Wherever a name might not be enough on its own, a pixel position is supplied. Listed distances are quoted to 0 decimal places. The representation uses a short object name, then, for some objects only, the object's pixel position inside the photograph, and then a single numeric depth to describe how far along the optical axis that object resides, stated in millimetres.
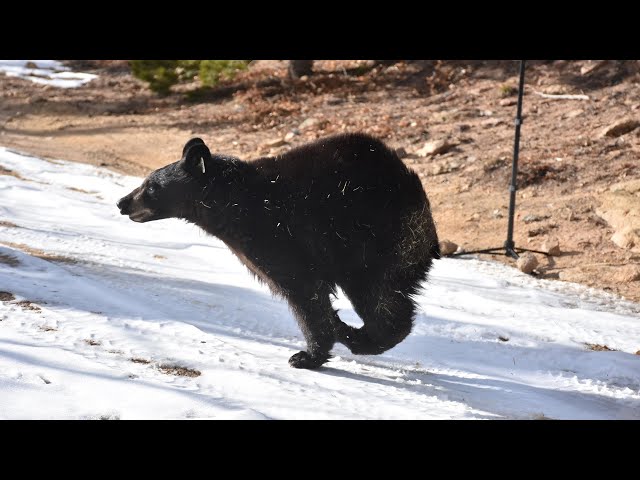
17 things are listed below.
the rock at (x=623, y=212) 8477
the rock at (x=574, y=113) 12132
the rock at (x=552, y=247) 8398
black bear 4621
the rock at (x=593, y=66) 13539
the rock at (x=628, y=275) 7703
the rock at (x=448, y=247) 8405
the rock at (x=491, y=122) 12578
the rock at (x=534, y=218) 9312
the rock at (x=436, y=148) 11773
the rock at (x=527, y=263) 7938
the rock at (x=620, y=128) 10945
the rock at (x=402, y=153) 11977
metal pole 7751
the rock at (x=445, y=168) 11188
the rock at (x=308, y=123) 14237
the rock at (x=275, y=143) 13312
